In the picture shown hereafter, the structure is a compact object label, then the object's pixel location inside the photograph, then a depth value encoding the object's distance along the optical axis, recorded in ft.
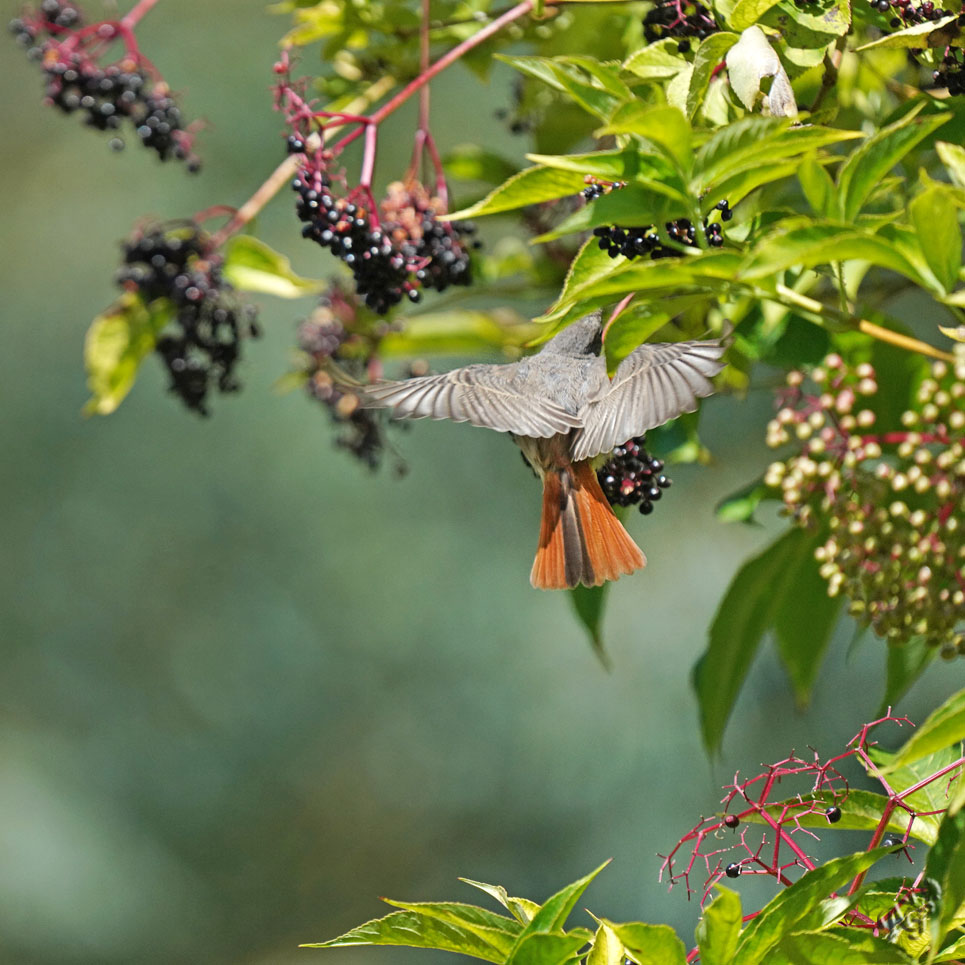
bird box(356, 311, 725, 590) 21.02
